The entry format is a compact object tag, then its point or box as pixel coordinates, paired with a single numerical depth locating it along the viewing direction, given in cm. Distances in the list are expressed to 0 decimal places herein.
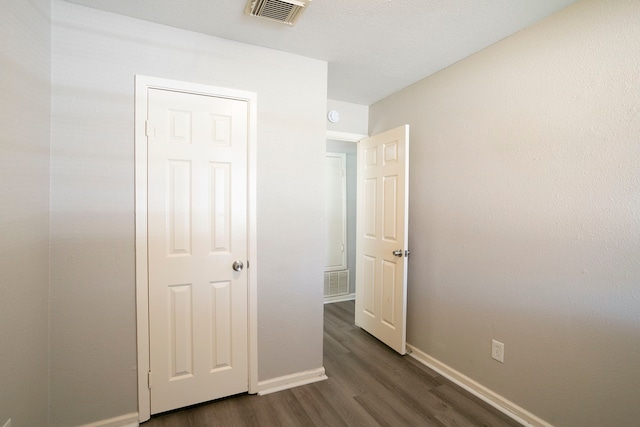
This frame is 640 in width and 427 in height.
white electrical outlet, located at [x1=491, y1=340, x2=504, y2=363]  192
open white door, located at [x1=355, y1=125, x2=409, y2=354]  255
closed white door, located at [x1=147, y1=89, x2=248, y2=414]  178
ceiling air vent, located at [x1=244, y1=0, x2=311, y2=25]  154
